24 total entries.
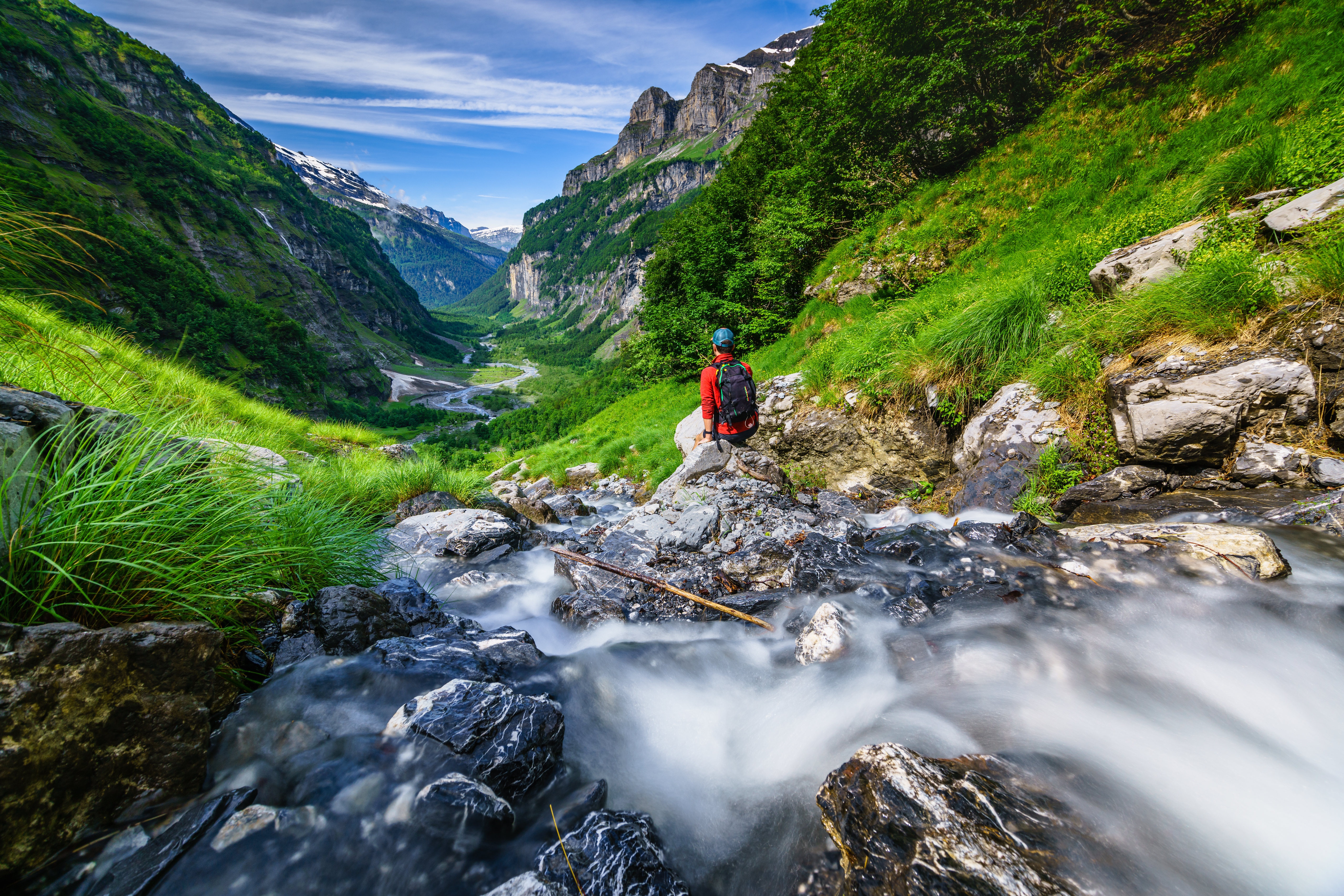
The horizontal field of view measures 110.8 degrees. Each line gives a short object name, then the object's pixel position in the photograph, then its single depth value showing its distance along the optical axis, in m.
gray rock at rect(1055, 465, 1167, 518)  5.24
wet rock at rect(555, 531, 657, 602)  5.81
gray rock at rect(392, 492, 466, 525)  8.77
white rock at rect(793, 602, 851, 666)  4.21
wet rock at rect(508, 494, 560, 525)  10.88
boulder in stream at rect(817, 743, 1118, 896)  2.16
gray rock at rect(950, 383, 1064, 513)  6.27
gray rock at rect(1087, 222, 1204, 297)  6.07
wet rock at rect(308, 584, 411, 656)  3.61
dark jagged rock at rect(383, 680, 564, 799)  2.90
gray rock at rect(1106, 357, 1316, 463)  4.55
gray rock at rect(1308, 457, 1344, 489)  4.23
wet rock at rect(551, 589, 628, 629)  5.19
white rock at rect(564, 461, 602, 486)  15.84
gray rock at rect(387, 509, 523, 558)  7.34
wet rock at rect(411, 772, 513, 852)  2.57
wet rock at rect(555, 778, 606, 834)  2.82
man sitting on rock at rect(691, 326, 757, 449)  8.63
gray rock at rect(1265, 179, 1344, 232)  4.99
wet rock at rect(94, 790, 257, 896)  1.98
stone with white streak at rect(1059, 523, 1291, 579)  3.72
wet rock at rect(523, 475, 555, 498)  14.95
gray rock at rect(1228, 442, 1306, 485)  4.47
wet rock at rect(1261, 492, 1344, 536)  3.98
